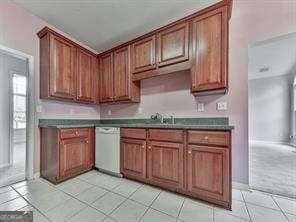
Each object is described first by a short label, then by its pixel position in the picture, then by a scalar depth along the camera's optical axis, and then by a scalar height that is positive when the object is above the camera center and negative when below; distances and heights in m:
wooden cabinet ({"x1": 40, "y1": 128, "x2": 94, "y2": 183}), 2.39 -0.71
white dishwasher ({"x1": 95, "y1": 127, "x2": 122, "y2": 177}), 2.68 -0.72
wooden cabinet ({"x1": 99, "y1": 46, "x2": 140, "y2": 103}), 3.01 +0.63
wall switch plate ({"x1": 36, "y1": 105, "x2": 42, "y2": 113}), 2.62 +0.02
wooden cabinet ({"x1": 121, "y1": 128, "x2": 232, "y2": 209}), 1.74 -0.66
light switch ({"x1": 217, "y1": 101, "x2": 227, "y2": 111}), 2.33 +0.07
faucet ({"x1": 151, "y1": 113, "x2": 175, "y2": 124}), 2.72 -0.13
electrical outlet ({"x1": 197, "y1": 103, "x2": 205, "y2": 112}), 2.48 +0.05
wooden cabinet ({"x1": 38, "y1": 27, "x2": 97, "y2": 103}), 2.55 +0.74
